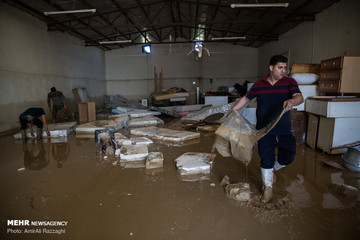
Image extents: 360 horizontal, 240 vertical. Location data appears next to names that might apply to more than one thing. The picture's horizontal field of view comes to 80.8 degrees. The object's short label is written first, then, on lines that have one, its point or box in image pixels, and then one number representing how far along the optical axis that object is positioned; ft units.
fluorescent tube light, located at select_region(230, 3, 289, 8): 20.42
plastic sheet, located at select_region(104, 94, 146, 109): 41.73
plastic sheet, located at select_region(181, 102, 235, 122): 23.63
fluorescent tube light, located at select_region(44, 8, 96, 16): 21.36
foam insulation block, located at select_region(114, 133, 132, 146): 15.87
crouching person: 17.44
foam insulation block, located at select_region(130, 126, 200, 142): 17.53
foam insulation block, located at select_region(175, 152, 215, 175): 10.69
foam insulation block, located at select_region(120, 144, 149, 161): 12.71
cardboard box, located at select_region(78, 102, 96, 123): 28.91
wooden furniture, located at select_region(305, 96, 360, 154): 12.33
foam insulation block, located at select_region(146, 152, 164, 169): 11.70
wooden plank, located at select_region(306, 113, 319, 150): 14.32
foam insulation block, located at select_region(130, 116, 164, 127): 24.62
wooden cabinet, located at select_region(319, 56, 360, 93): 13.23
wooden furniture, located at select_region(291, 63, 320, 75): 17.61
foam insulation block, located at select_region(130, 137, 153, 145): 16.15
